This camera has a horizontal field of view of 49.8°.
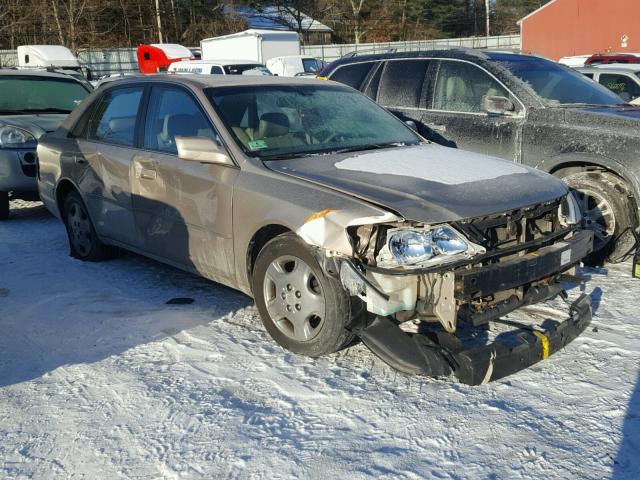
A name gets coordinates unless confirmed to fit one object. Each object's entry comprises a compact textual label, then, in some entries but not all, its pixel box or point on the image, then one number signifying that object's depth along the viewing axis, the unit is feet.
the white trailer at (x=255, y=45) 86.84
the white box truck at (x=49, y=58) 63.82
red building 114.32
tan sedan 11.62
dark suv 18.43
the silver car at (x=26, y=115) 25.90
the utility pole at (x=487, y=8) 181.98
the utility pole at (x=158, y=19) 138.47
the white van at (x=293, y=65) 75.35
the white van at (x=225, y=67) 64.69
